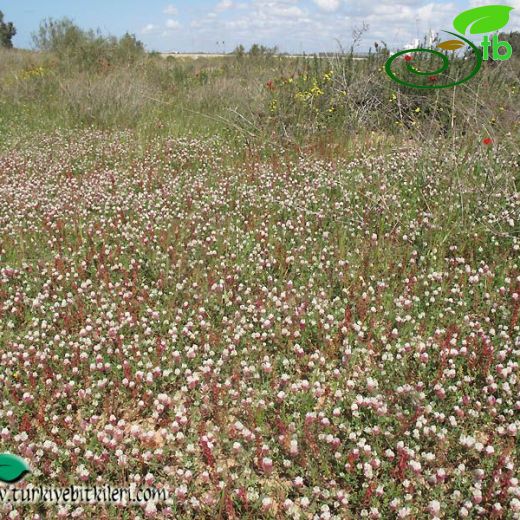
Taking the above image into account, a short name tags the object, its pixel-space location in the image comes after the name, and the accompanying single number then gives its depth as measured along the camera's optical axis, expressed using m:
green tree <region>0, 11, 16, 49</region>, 46.01
